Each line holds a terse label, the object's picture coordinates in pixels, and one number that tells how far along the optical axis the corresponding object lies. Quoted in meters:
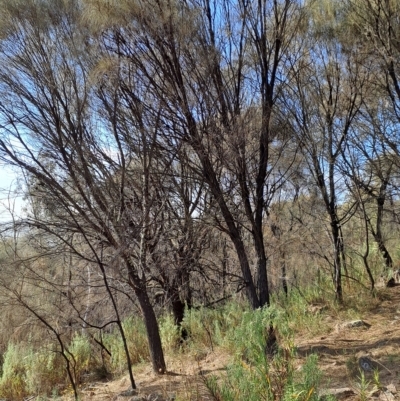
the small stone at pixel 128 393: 4.17
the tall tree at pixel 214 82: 4.63
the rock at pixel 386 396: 2.95
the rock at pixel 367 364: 3.67
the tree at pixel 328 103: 6.44
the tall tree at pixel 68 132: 4.30
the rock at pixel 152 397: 3.60
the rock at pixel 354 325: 5.43
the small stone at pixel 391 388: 3.07
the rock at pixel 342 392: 3.08
